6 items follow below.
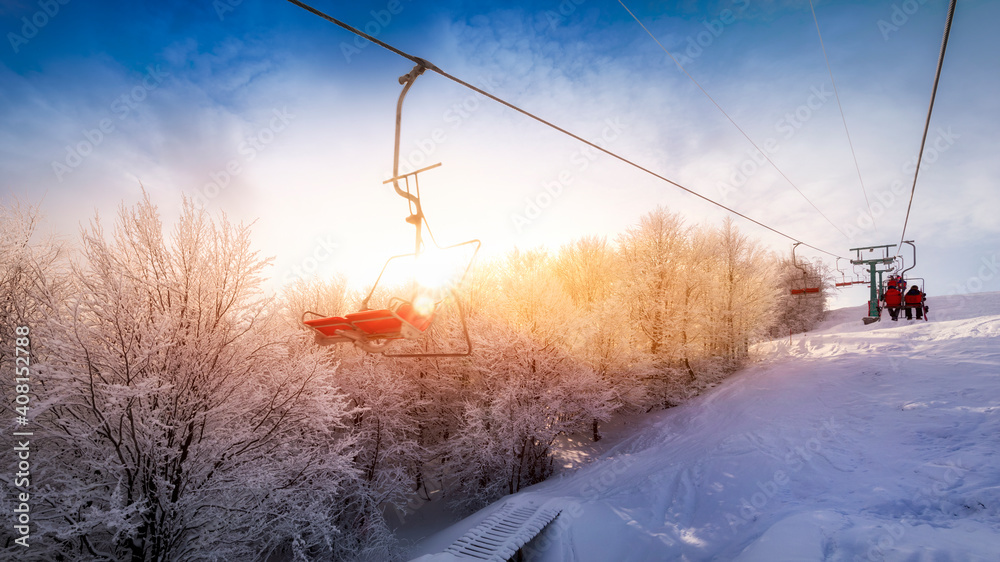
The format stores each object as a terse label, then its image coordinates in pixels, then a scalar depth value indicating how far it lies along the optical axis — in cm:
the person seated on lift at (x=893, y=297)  1877
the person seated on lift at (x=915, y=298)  1903
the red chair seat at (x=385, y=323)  517
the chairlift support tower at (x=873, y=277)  2173
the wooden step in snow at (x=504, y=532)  944
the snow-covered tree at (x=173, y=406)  775
